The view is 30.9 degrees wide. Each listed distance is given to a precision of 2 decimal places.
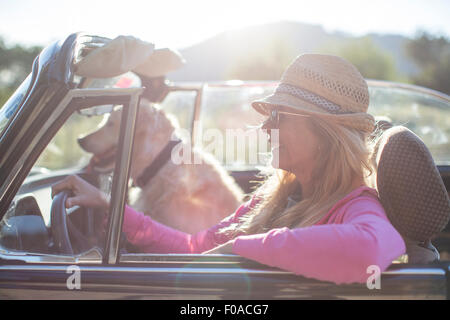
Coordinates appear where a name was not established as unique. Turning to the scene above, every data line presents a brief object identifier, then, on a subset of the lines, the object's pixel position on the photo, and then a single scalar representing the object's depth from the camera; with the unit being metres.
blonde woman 1.49
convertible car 1.52
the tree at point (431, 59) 41.44
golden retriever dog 2.46
